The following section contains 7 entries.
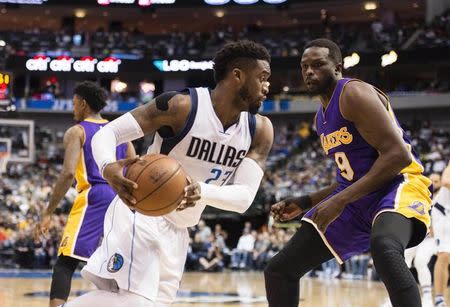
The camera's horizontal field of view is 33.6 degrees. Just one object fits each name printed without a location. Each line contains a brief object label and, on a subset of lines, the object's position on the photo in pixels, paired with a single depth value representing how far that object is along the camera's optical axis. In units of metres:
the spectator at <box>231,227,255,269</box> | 17.92
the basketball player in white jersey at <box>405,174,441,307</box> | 7.87
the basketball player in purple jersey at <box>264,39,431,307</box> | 3.91
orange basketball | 3.31
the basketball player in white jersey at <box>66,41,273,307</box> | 3.53
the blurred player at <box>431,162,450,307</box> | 7.73
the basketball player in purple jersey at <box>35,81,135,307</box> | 5.14
